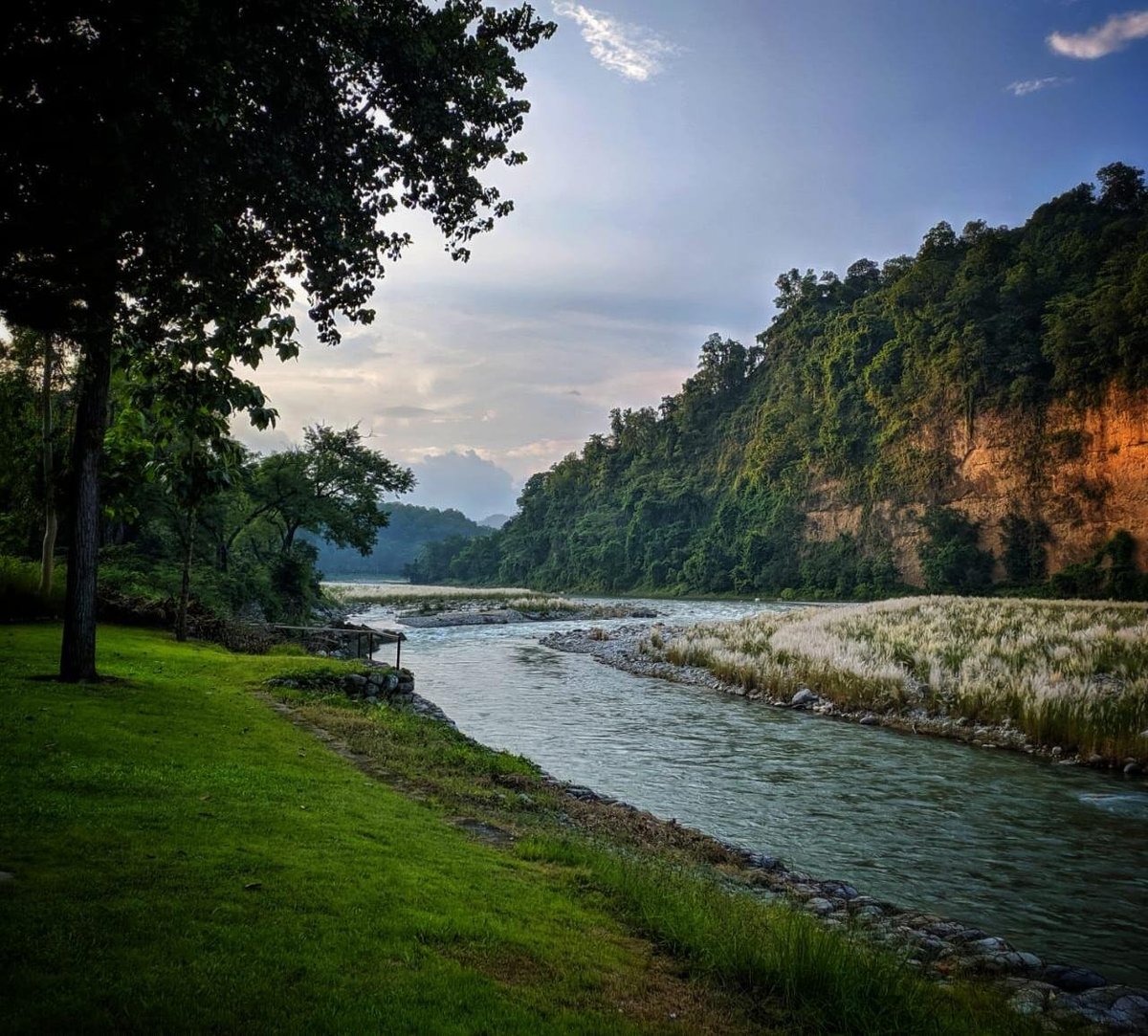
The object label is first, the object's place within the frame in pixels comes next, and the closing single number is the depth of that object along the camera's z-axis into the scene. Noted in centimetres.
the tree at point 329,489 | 3909
